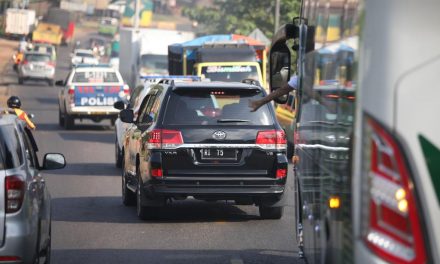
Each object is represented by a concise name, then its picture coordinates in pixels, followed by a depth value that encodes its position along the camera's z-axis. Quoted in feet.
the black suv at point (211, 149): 44.60
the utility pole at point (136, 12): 258.78
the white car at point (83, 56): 281.95
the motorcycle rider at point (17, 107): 65.26
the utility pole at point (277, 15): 151.64
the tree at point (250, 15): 176.24
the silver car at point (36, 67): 217.15
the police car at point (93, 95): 109.19
